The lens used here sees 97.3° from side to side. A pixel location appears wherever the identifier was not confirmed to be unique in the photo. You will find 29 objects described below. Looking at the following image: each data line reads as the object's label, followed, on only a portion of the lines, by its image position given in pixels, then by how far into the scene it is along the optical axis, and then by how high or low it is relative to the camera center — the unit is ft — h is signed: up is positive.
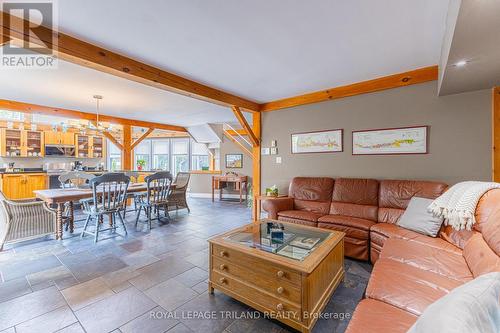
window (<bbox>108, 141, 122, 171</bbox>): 28.22 +1.15
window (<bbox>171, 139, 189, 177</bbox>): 28.32 +1.52
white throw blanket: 6.06 -1.12
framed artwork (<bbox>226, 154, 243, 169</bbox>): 23.95 +0.63
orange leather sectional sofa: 3.91 -2.38
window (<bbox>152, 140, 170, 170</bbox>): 29.12 +1.59
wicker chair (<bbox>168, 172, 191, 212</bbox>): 15.71 -1.81
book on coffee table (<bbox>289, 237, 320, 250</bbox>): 6.24 -2.25
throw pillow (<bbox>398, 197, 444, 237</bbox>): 7.39 -1.86
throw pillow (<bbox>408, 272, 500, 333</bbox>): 1.65 -1.18
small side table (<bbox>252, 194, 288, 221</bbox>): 14.56 -2.78
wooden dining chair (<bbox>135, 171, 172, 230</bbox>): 13.07 -1.50
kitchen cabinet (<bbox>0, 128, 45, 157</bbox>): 19.16 +2.19
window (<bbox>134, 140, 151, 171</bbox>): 29.71 +1.88
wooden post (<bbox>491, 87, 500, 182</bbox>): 8.28 +1.25
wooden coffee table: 4.92 -2.63
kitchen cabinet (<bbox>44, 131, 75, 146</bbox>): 21.38 +2.92
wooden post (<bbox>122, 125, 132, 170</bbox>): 20.07 +1.74
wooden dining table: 9.99 -1.42
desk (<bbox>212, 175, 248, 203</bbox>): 21.95 -1.65
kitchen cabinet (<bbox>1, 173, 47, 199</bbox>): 17.20 -1.37
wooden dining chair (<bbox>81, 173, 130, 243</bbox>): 10.46 -1.62
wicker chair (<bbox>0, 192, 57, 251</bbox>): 9.34 -2.42
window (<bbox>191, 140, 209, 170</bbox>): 27.61 +1.34
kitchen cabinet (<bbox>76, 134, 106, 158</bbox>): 23.49 +2.30
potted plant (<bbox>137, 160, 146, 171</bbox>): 26.49 +0.35
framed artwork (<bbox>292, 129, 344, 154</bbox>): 11.95 +1.43
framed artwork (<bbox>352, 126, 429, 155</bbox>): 9.71 +1.20
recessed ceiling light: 6.36 +3.04
